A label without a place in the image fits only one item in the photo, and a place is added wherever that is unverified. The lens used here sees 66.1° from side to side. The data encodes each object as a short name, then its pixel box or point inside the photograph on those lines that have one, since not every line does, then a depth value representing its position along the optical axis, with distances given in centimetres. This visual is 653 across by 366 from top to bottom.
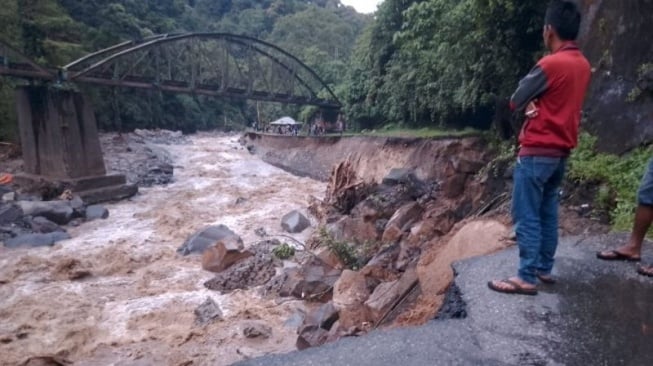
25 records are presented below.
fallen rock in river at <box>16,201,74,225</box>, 1534
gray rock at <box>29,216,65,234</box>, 1420
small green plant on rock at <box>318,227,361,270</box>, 953
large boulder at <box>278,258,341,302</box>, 871
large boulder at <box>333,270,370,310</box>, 680
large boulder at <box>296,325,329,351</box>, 634
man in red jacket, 338
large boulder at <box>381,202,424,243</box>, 1001
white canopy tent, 3934
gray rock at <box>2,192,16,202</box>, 1703
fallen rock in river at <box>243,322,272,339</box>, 750
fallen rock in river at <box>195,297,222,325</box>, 812
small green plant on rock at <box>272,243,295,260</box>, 1138
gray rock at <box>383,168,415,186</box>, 1359
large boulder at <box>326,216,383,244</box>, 1110
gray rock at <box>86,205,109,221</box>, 1648
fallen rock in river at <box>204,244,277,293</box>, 965
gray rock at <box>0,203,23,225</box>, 1437
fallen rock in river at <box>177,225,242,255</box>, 1204
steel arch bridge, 1989
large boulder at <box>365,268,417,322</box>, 563
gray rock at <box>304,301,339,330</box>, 678
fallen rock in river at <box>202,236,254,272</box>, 1063
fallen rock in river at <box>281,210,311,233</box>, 1437
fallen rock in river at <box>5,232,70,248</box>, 1266
